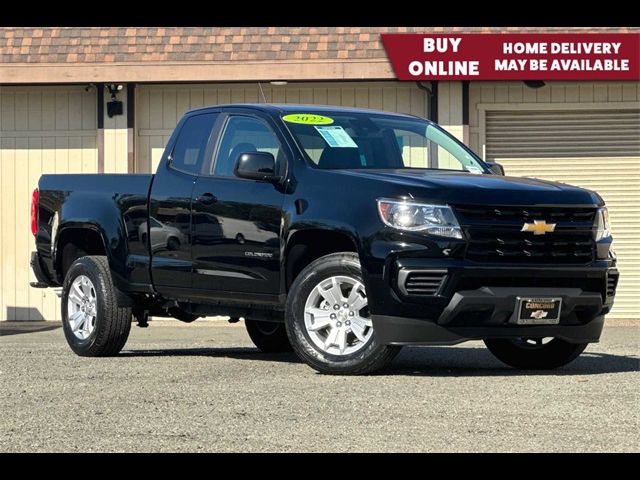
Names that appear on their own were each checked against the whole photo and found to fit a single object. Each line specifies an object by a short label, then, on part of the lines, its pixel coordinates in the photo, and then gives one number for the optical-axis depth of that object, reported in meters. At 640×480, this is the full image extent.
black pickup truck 9.58
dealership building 21.14
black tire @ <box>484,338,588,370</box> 10.86
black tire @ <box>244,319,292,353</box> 12.71
